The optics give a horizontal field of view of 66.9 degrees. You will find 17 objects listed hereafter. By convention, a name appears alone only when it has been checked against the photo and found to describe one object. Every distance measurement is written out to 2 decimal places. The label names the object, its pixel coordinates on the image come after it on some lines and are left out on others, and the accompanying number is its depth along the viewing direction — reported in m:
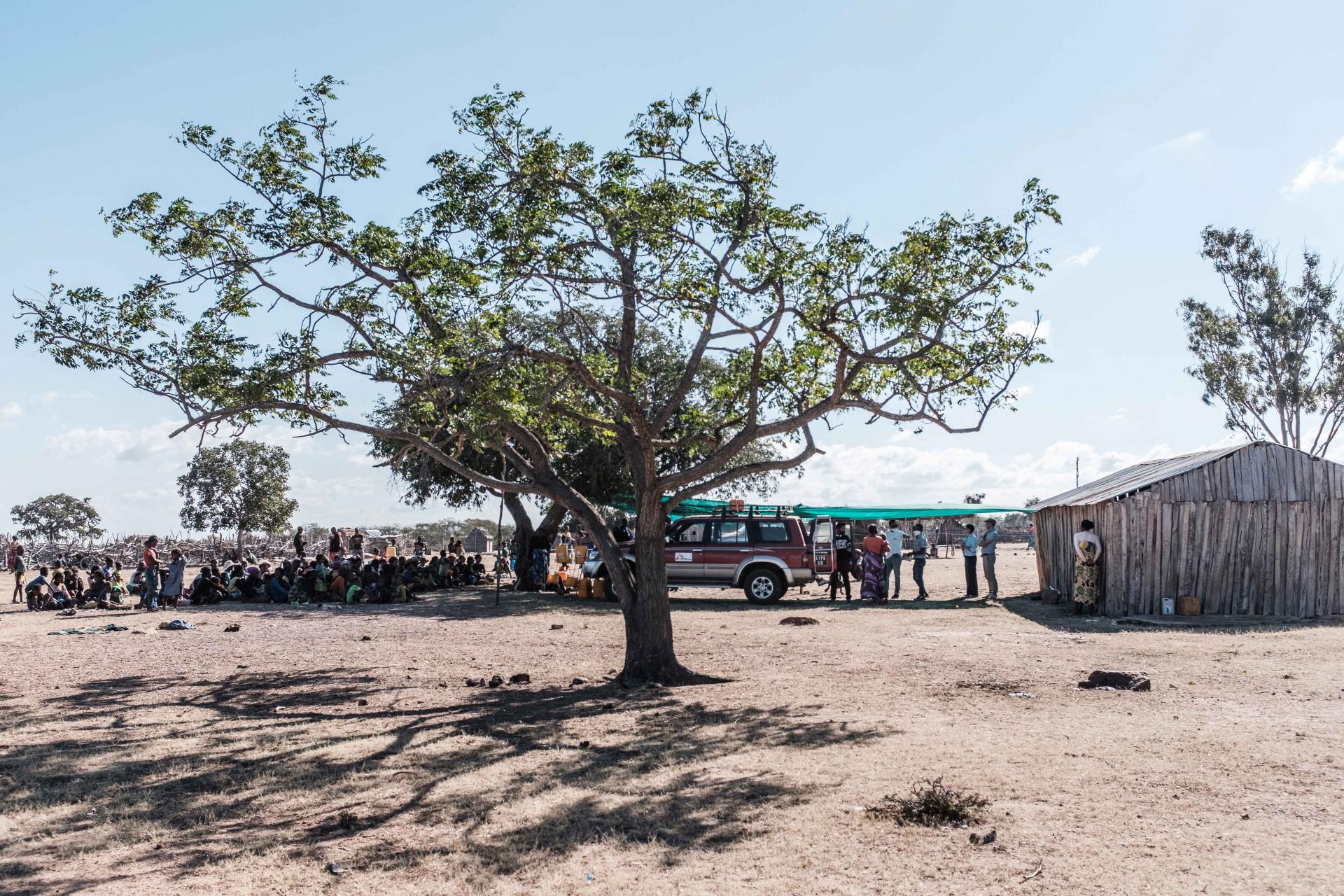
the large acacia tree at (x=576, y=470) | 23.33
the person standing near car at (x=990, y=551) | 21.72
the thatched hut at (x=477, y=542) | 51.84
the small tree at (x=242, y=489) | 50.75
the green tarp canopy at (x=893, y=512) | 33.06
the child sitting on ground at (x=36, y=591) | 20.66
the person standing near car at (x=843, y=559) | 22.27
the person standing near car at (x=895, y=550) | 22.33
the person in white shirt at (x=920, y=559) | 22.25
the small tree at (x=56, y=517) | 61.09
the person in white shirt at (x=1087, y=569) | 17.38
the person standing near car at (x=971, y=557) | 22.72
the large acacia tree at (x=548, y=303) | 10.37
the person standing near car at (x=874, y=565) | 21.84
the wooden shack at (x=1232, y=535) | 16.81
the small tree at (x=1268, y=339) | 32.88
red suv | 21.78
